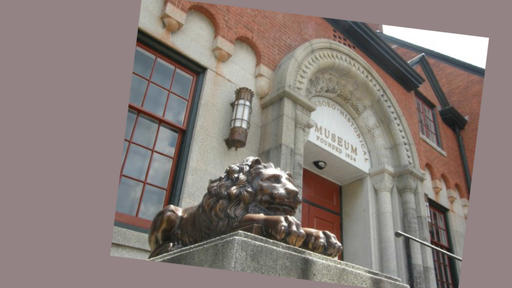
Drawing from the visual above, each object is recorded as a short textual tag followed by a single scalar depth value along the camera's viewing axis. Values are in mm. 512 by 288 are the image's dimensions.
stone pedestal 1436
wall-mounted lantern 4062
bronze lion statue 1741
